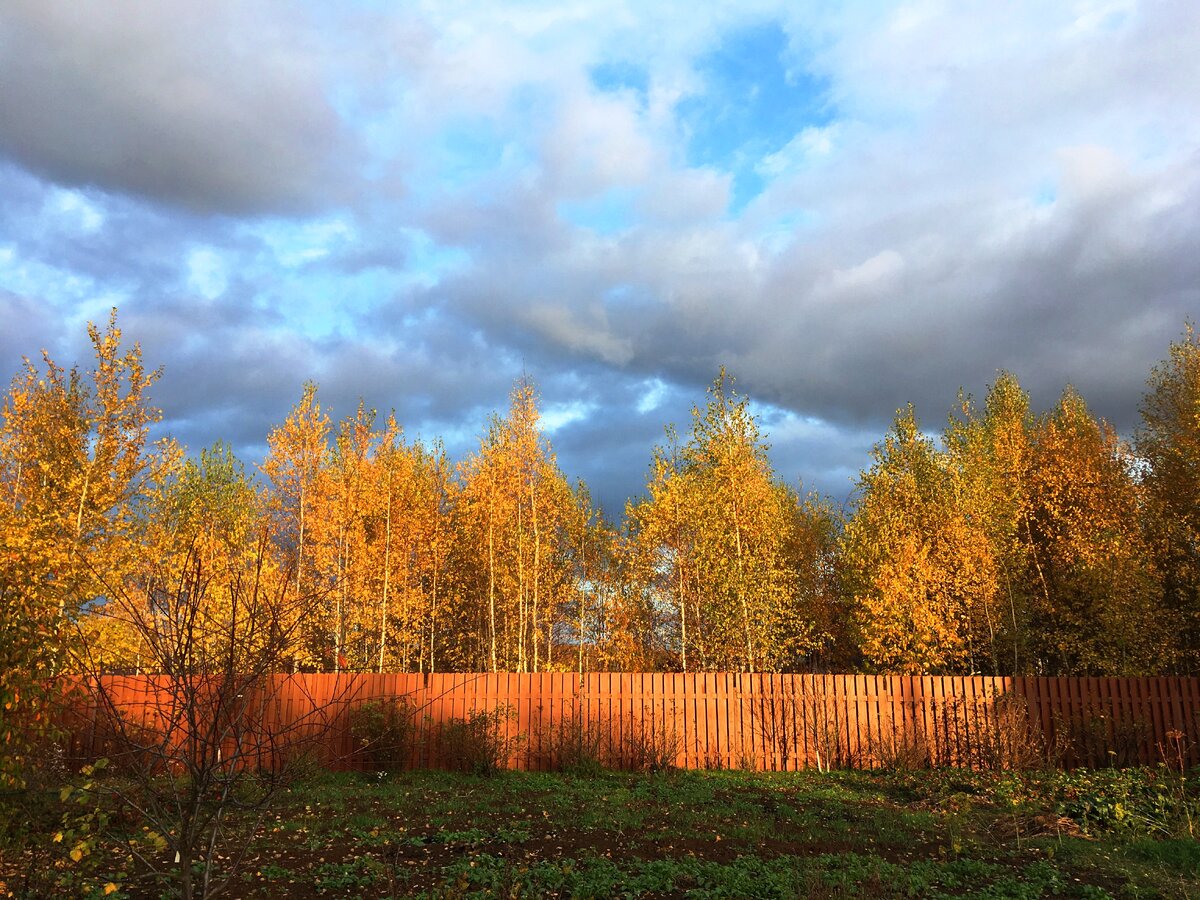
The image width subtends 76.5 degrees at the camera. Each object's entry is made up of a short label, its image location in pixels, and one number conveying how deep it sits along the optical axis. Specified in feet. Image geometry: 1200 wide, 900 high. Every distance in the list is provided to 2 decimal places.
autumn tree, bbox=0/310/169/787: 45.68
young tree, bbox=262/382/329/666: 64.85
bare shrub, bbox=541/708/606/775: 40.19
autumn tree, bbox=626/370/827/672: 55.88
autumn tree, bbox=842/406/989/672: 63.82
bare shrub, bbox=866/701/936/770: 42.14
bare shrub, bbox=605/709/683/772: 41.45
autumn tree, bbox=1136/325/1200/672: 66.33
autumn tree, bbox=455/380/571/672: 63.52
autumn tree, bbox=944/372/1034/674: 68.64
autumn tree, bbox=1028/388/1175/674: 62.59
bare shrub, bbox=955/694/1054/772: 39.88
